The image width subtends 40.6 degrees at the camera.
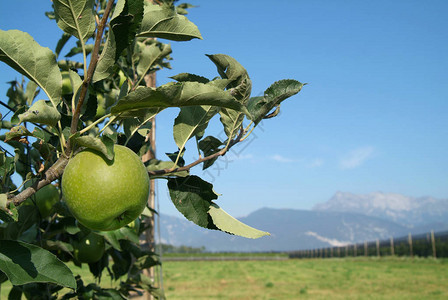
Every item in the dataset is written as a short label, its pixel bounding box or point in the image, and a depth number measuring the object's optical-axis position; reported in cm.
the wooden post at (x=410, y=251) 2538
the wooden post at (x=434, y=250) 2353
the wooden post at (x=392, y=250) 2761
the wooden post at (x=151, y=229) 304
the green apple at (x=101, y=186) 50
